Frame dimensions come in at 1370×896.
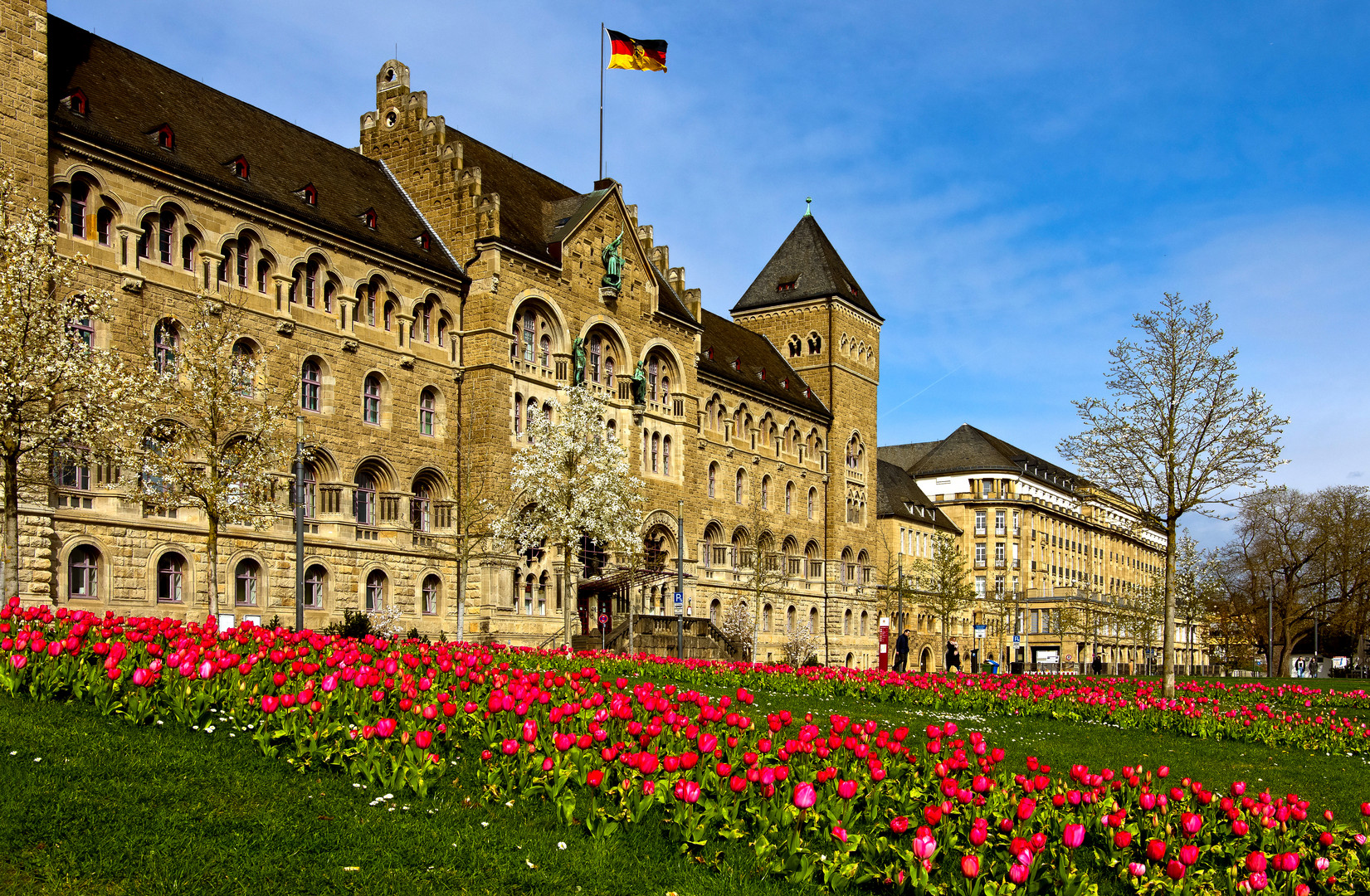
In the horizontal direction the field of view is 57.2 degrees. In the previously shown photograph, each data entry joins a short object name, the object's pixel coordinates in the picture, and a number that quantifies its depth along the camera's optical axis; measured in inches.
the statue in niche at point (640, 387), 2033.7
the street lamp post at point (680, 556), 1547.0
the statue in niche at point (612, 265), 1967.3
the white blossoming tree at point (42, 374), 898.7
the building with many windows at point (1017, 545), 4146.2
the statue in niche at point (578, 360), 1867.6
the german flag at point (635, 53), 1987.0
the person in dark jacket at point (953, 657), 1638.8
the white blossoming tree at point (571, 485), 1515.7
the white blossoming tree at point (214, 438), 1093.1
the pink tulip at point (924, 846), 297.6
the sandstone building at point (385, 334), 1273.4
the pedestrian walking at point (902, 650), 1499.8
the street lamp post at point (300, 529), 1092.5
